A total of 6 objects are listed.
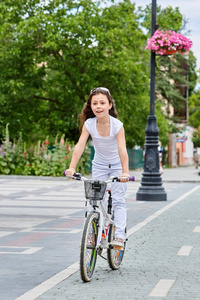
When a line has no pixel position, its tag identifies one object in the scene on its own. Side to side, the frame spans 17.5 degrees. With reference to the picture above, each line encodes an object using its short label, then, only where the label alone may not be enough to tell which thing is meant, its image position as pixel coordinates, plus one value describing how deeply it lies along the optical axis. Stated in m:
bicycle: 5.61
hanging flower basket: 15.44
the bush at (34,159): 27.30
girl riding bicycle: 6.07
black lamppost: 15.78
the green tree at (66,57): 28.95
